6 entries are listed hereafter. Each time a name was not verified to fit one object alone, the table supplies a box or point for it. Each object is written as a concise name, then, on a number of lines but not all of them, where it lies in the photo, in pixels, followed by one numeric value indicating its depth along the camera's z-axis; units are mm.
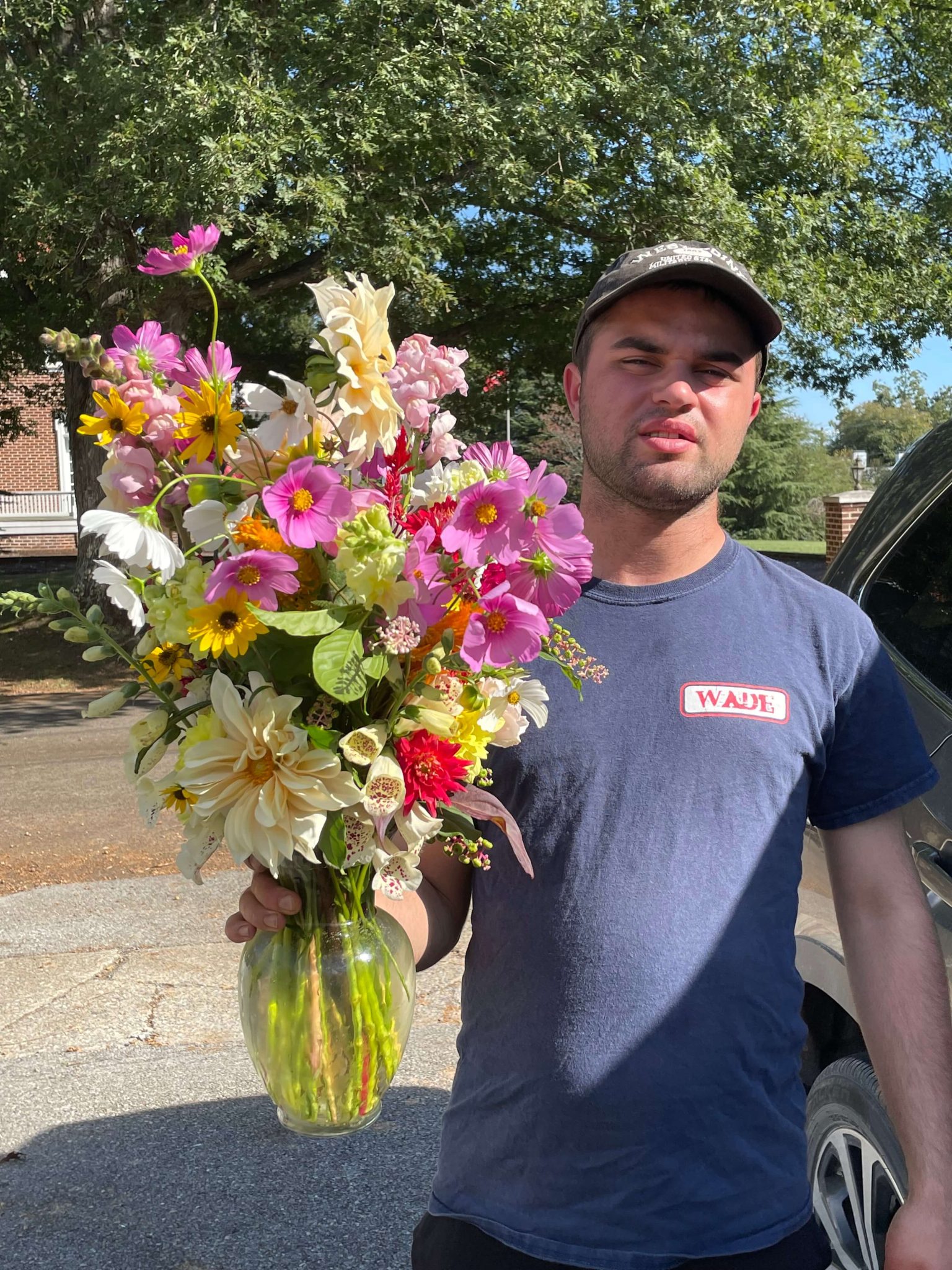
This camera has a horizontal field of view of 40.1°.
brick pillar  18953
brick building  30266
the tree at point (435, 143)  10906
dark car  2395
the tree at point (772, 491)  50375
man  1697
